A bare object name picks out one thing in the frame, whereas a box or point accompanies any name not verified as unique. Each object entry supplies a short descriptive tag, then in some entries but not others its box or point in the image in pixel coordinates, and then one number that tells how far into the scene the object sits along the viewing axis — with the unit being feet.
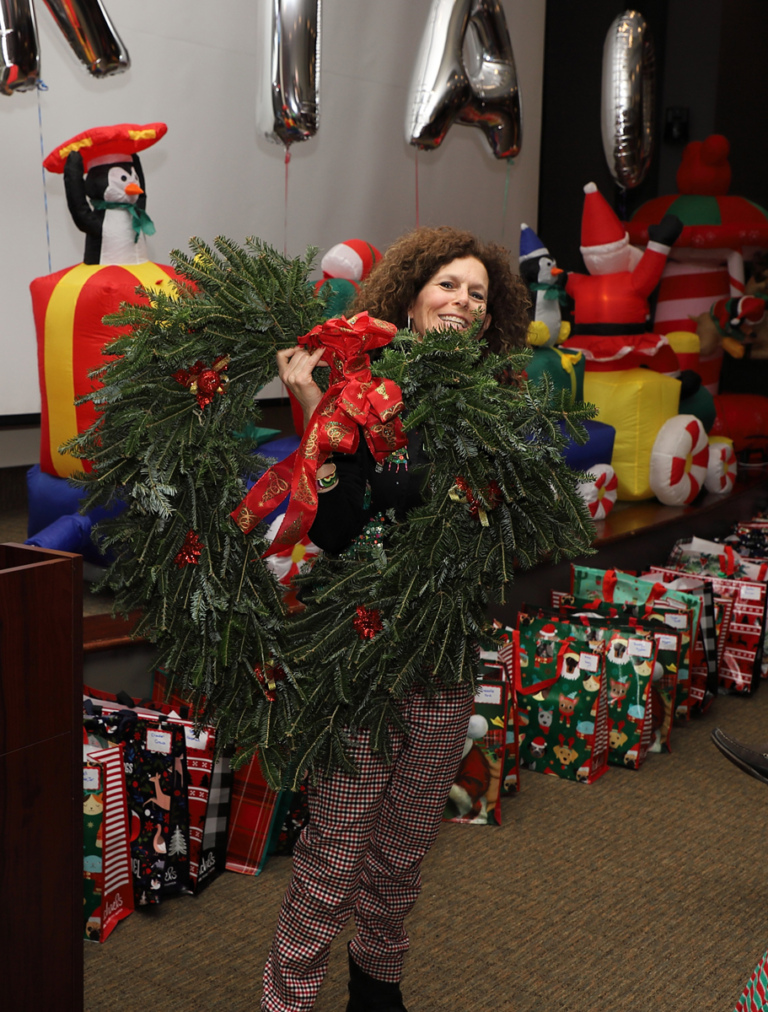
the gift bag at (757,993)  3.68
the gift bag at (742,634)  11.19
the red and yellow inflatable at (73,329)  8.50
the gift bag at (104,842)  6.31
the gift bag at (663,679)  9.71
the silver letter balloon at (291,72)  9.35
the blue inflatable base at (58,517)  8.52
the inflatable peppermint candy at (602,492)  12.82
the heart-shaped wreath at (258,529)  4.84
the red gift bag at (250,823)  7.21
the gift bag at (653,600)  10.18
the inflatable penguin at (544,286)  13.21
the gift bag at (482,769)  8.15
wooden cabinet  4.17
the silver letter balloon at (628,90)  12.73
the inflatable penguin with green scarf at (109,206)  8.83
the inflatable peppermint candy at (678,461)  13.98
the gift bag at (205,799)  6.89
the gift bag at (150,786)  6.67
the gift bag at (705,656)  10.69
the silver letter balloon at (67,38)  7.89
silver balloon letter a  10.46
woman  4.92
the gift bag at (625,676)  9.23
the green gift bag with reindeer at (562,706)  8.90
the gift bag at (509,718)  8.39
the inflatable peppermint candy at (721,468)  14.99
